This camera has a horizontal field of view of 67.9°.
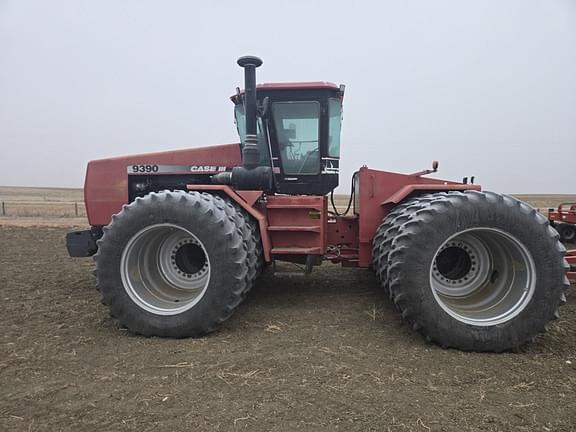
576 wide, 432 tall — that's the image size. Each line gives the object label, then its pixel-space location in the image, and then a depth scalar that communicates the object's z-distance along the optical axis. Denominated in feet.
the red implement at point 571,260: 14.56
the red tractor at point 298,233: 12.03
